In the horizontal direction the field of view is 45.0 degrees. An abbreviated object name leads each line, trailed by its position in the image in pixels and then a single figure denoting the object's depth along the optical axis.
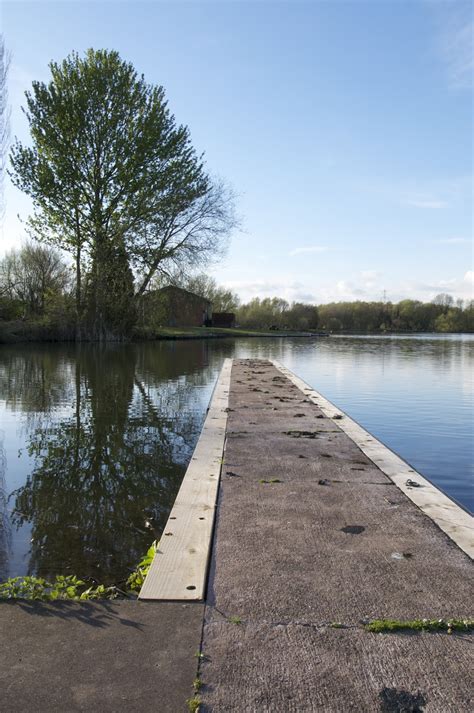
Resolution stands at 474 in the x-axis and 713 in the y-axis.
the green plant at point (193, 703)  2.01
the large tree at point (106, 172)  29.36
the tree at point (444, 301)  119.24
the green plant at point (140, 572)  3.27
